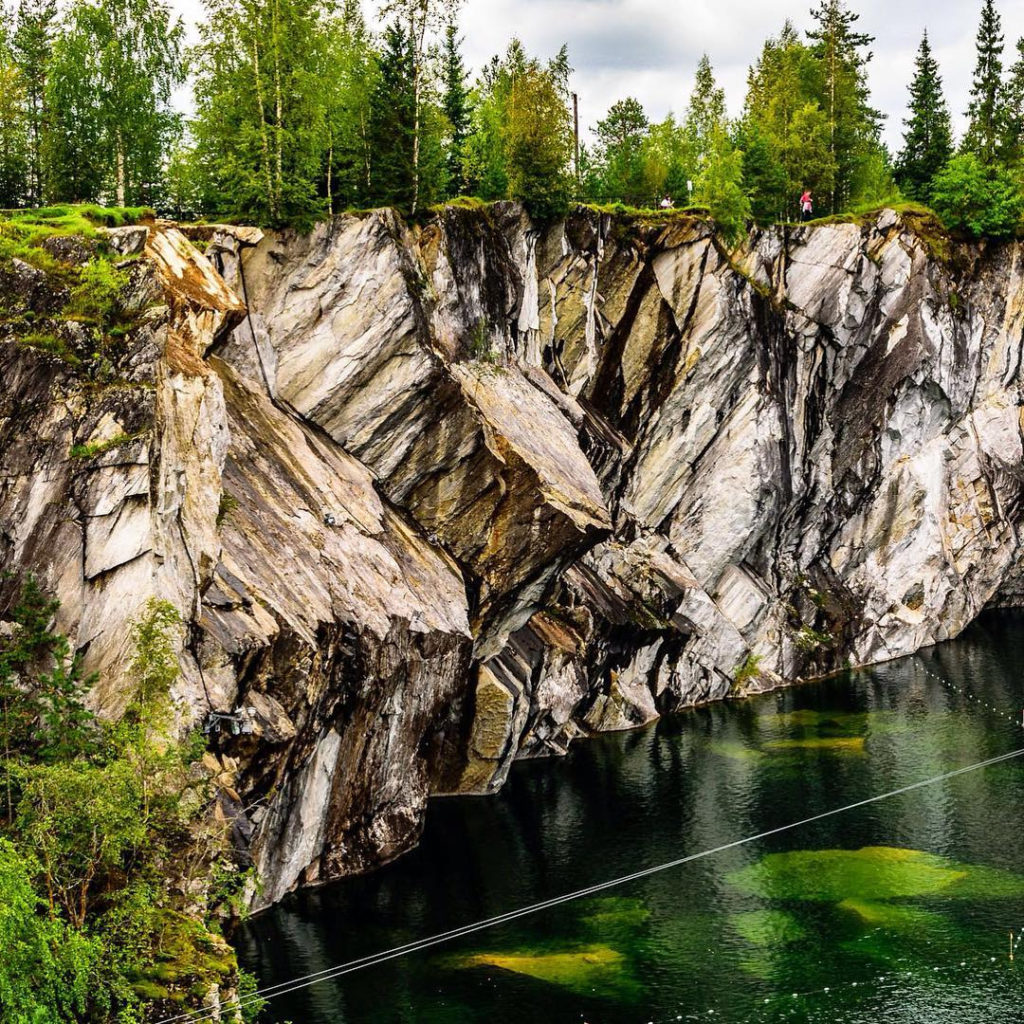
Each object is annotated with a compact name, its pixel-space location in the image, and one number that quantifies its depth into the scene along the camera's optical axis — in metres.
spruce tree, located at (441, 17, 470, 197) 65.38
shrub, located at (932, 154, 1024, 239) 76.50
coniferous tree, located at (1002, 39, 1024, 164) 83.31
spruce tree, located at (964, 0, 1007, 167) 83.19
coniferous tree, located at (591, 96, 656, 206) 77.44
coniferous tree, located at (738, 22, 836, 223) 74.00
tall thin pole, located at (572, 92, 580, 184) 80.69
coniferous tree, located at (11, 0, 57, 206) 53.16
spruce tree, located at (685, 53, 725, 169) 82.75
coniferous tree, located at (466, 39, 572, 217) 58.91
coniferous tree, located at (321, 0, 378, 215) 51.22
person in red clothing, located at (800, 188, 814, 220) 74.62
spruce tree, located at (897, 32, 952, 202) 80.75
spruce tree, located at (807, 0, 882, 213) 81.25
